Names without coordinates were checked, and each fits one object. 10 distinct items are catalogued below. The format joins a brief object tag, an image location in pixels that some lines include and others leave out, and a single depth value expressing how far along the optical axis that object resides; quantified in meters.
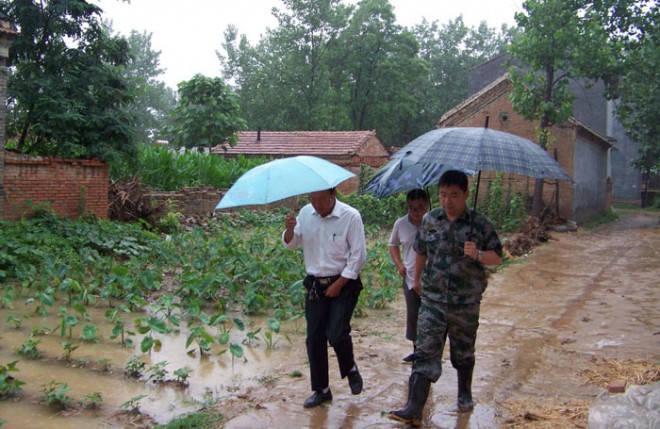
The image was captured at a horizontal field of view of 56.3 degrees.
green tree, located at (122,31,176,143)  53.94
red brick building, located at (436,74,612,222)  22.00
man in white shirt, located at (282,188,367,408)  4.48
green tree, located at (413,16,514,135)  44.34
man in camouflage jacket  4.30
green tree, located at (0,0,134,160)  11.79
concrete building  33.22
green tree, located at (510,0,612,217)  20.23
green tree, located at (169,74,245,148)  22.69
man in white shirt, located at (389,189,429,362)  5.17
